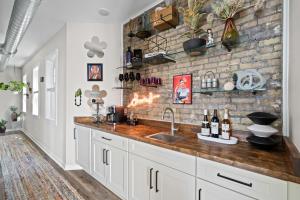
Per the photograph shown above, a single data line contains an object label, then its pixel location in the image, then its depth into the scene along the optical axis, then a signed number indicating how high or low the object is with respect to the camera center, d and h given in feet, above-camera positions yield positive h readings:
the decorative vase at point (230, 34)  5.85 +1.97
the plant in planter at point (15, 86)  22.12 +1.49
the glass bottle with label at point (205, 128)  6.34 -1.01
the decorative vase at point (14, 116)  26.17 -2.40
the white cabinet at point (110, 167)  7.30 -2.90
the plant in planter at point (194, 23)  6.87 +2.84
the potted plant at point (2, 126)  23.72 -3.42
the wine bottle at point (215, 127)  6.04 -0.92
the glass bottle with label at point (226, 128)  5.77 -0.92
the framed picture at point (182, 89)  7.65 +0.39
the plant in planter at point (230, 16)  5.86 +2.60
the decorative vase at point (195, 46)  6.81 +1.90
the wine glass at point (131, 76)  10.55 +1.24
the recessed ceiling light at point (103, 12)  9.93 +4.65
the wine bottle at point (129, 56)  10.29 +2.31
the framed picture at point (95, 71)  11.49 +1.66
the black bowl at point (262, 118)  4.92 -0.52
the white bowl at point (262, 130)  4.86 -0.84
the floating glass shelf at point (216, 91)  5.60 +0.23
